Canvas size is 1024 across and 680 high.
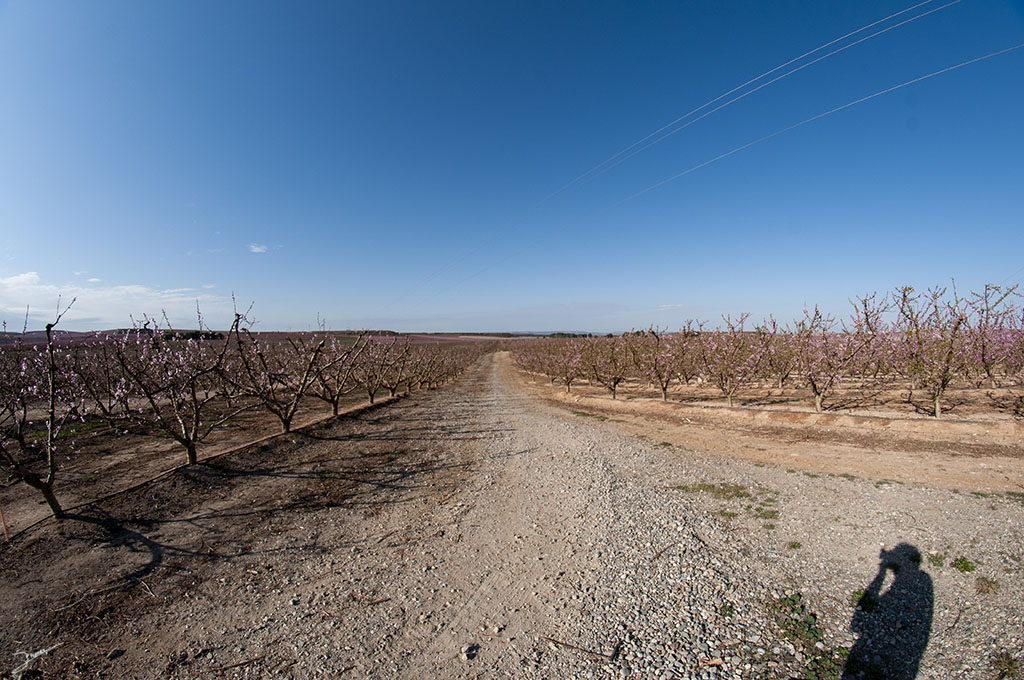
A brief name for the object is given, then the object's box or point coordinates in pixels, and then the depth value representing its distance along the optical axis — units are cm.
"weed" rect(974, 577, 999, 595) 424
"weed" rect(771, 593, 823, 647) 384
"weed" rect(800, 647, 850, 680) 344
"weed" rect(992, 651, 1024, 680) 327
